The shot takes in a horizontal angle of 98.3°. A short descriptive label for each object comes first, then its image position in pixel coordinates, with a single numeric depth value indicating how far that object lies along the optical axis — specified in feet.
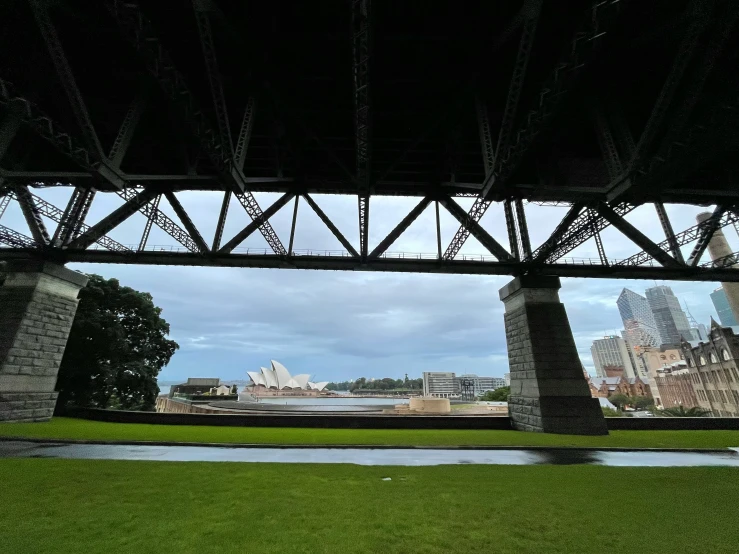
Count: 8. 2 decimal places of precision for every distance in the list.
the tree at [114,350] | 72.33
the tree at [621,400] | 306.84
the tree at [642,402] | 306.25
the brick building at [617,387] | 367.45
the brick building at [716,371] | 192.03
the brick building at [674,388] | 250.37
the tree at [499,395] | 223.57
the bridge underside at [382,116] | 32.12
